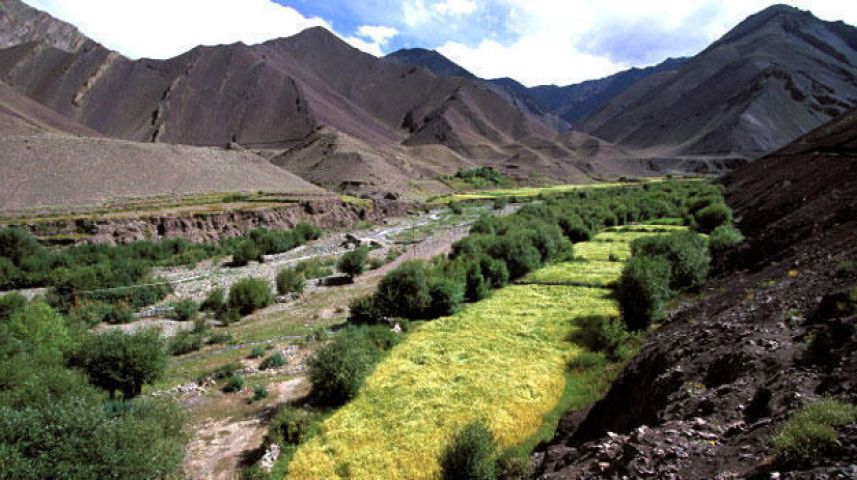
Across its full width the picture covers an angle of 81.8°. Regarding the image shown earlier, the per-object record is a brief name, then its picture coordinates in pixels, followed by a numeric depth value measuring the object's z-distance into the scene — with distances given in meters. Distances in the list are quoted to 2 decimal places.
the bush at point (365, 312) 28.62
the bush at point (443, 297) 28.92
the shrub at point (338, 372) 18.61
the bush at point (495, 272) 33.75
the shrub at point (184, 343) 25.86
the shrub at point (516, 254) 36.25
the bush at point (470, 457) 13.48
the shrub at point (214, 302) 33.19
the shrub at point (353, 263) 41.19
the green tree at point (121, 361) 19.27
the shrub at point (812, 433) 7.64
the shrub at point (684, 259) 29.69
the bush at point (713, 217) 46.34
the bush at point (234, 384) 20.86
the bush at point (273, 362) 23.30
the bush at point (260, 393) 20.05
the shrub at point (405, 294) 28.62
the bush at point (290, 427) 16.34
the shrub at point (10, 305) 27.56
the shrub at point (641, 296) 23.98
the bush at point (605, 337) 21.88
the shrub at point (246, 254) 47.53
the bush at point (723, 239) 34.09
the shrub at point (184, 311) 31.56
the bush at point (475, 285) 31.77
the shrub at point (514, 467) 13.32
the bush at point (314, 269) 42.53
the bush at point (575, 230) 52.00
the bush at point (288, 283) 37.28
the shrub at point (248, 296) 33.16
